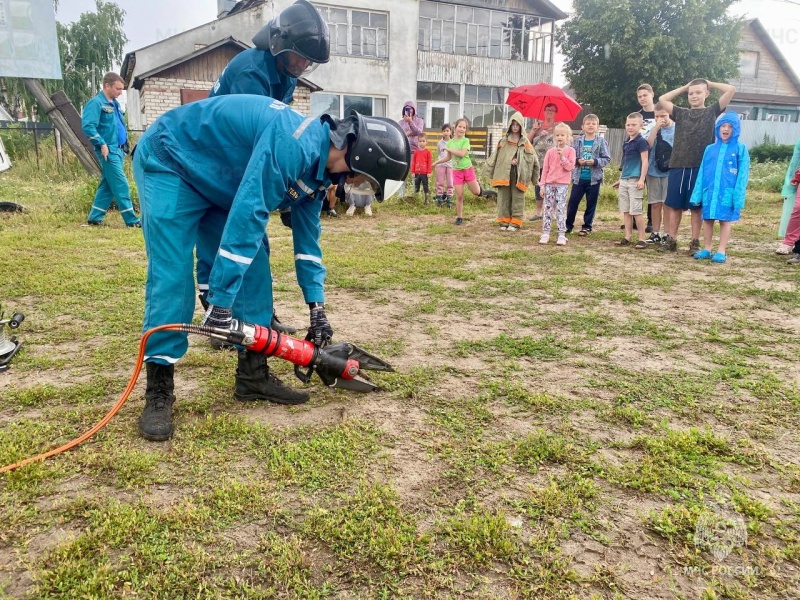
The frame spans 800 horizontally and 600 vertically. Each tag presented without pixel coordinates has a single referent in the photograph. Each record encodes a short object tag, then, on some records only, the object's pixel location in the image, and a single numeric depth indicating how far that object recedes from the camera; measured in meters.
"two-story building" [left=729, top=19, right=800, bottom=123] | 36.94
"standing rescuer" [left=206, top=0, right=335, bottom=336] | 3.49
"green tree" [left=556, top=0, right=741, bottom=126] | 29.17
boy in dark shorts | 7.24
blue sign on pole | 11.34
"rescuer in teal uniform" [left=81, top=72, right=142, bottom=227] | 8.52
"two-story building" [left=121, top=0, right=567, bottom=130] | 21.50
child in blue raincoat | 6.92
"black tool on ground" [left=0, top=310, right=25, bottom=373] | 3.58
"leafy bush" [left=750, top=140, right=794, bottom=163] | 25.80
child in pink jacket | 8.30
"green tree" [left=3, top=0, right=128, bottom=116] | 34.28
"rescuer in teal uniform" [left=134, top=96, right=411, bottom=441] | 2.52
